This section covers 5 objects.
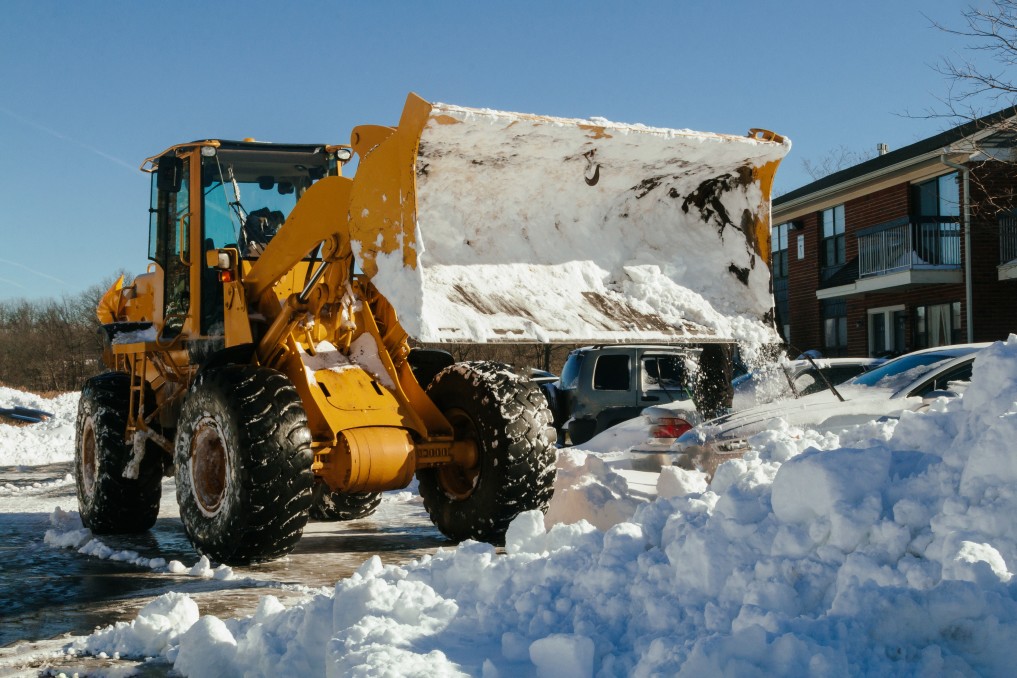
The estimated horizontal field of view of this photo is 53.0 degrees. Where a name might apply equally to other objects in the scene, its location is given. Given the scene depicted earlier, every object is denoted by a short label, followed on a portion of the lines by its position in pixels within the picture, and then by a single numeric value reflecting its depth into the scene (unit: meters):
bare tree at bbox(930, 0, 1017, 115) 14.15
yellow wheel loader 6.13
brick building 22.50
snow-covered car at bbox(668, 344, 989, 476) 8.66
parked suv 13.59
